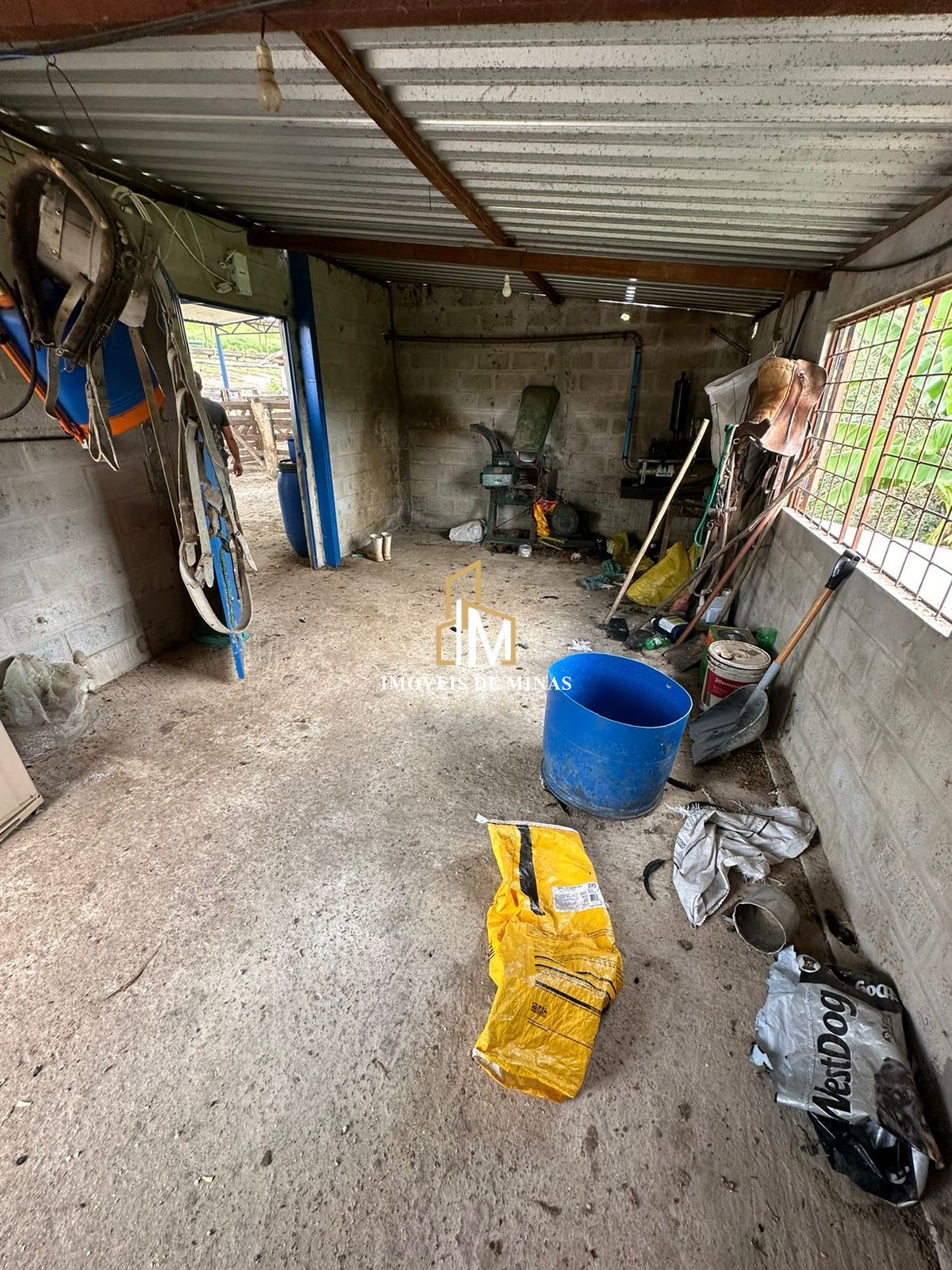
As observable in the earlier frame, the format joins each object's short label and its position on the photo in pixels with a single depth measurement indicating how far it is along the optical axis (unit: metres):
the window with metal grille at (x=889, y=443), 1.87
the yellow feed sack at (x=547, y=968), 1.29
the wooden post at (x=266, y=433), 8.53
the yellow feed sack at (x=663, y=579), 4.07
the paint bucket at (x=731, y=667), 2.53
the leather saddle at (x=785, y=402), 2.70
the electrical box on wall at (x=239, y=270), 3.31
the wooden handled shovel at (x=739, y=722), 2.38
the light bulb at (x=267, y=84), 1.10
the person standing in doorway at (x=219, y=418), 3.48
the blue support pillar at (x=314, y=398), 3.98
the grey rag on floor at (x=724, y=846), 1.74
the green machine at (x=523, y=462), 4.98
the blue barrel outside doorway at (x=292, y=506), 4.67
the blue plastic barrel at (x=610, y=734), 1.85
